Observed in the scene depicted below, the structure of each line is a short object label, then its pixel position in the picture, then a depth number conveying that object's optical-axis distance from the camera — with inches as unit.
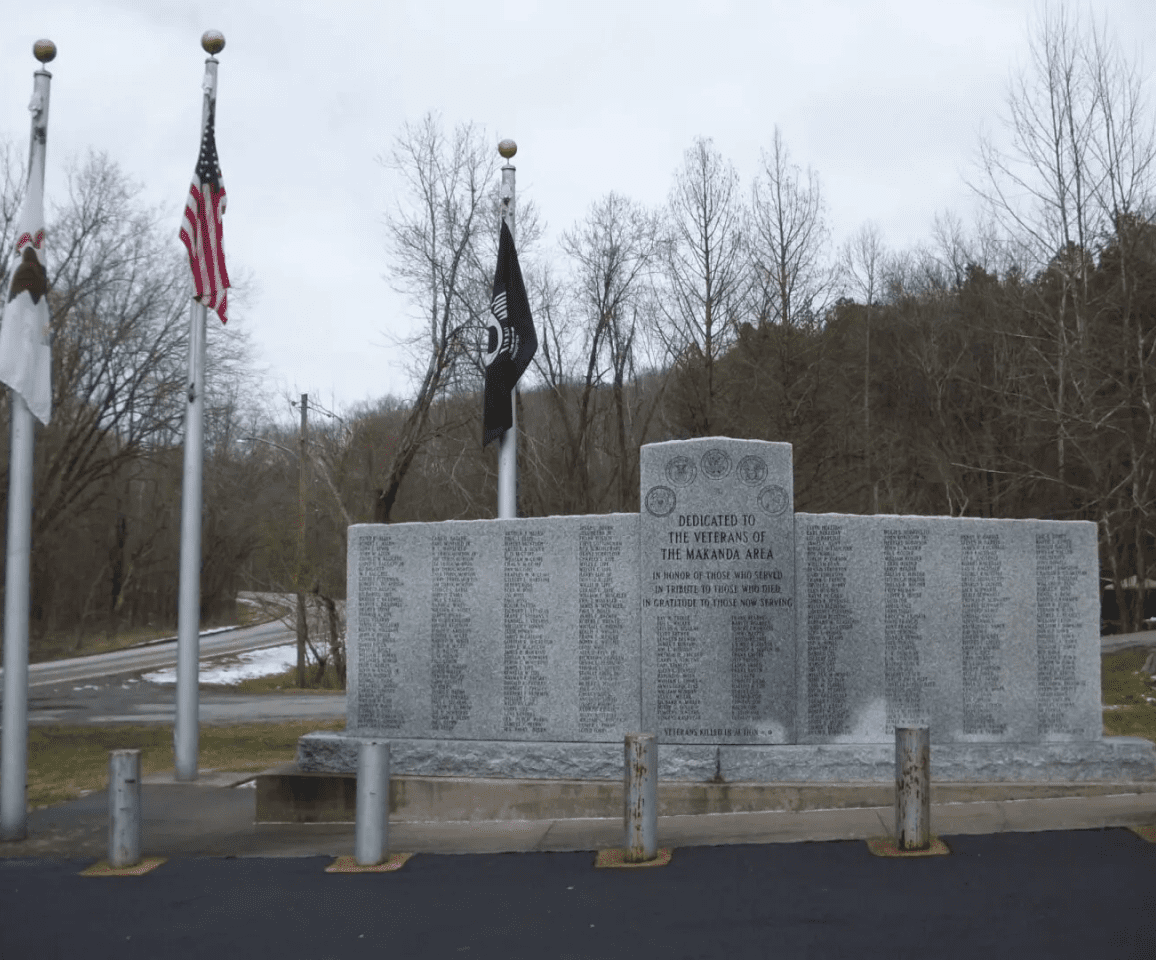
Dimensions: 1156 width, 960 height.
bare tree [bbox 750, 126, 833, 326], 1216.8
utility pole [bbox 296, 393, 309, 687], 1312.7
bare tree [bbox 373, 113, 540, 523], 1159.6
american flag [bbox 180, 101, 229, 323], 516.4
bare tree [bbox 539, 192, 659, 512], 1284.4
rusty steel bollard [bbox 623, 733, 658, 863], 328.2
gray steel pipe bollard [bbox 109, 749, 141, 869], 354.0
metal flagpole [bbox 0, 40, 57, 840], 396.2
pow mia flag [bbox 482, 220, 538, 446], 506.6
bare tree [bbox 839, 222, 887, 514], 1479.5
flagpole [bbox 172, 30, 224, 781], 526.9
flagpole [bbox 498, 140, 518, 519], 481.1
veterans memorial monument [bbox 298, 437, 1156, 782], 407.8
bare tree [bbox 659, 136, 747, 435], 1200.2
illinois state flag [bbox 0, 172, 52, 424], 405.1
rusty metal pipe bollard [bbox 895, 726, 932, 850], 320.5
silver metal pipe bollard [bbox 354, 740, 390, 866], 337.1
